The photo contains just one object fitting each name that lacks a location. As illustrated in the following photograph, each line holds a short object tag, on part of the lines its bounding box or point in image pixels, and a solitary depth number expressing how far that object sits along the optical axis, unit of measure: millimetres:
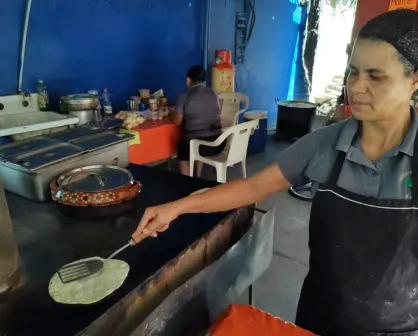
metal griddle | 796
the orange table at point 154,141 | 2781
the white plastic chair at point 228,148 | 3166
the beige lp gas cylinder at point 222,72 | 4285
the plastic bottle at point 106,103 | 3006
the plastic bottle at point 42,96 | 2702
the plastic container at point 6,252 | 850
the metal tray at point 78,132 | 1619
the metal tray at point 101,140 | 1533
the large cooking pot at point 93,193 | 1254
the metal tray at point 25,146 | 1400
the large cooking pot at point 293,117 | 5156
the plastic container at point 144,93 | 3423
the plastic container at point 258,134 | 4582
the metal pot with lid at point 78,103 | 2559
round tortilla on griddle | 852
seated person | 3154
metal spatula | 903
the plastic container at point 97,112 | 2681
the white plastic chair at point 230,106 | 4121
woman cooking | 850
